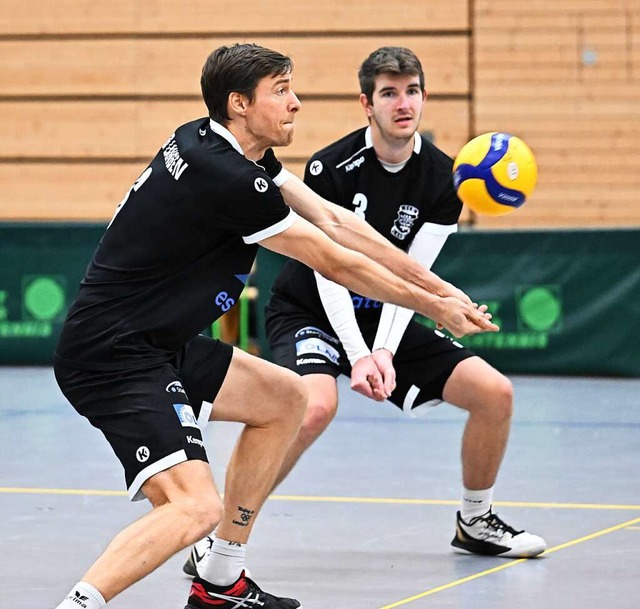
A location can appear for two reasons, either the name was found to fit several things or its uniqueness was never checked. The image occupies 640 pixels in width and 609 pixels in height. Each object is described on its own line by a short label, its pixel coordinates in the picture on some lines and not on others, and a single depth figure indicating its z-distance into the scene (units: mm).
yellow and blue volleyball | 8600
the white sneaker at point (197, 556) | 8291
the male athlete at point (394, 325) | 8916
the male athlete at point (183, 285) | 6591
